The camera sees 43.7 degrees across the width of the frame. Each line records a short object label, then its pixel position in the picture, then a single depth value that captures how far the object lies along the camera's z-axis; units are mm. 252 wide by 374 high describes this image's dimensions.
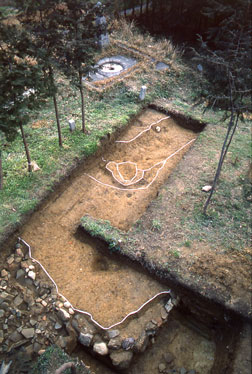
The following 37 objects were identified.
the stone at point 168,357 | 6272
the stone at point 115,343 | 6039
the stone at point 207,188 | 8523
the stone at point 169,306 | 6578
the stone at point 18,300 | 6559
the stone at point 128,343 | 6059
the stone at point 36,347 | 5966
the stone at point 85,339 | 6090
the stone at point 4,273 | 6918
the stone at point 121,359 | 5914
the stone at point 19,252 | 7293
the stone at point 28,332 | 6101
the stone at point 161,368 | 6148
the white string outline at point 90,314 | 6361
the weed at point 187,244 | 7306
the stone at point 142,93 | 11012
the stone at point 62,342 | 6012
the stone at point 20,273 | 6974
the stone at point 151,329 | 6287
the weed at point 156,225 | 7668
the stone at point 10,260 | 7152
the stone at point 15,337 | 6055
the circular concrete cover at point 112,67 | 12875
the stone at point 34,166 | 8625
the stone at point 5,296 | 6571
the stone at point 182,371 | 6117
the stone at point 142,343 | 6102
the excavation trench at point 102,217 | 6781
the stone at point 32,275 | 6920
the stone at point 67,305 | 6527
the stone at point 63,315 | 6348
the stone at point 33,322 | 6275
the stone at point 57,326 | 6277
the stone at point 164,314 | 6480
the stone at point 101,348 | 5988
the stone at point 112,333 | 6188
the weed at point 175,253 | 7116
